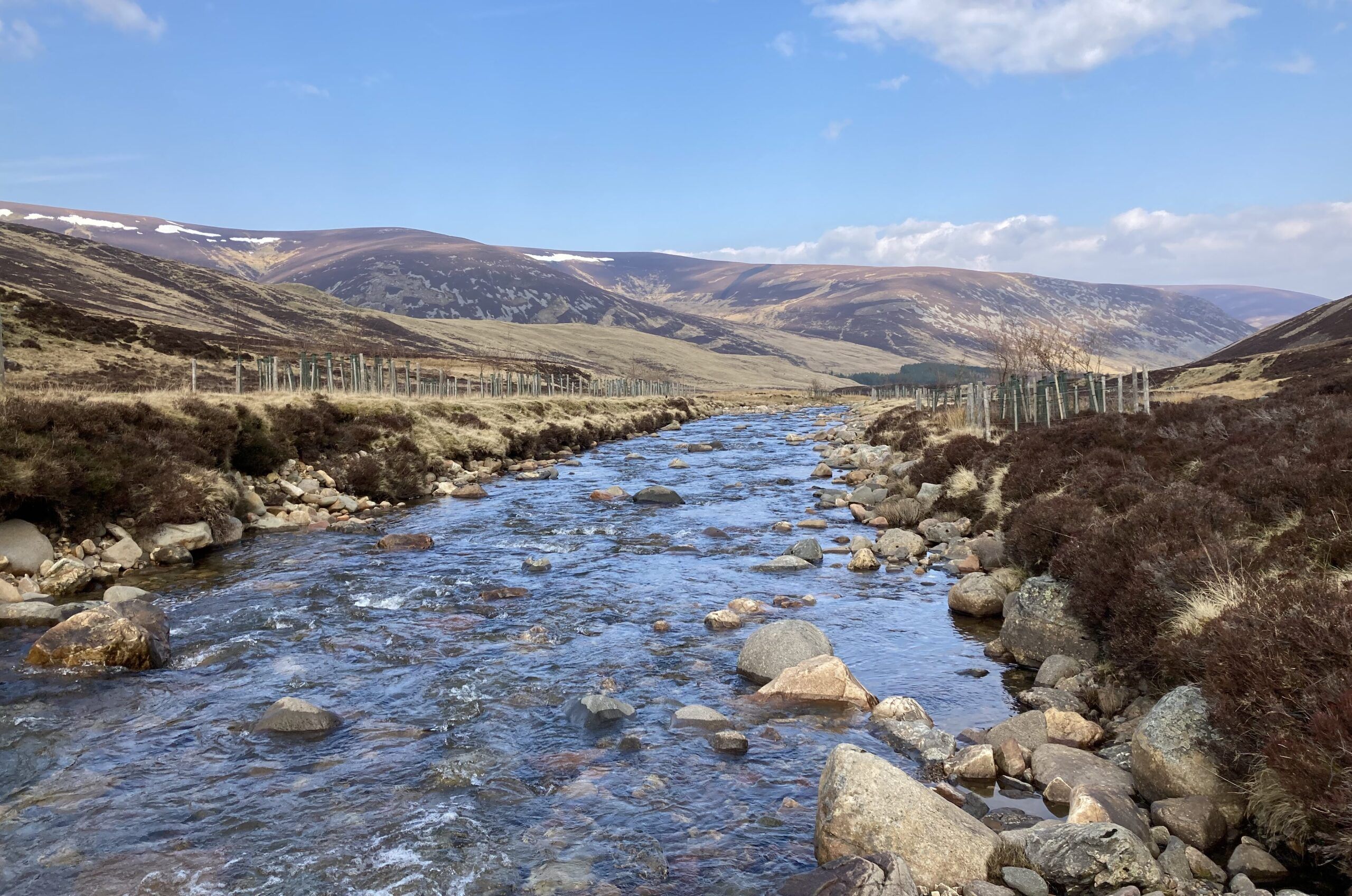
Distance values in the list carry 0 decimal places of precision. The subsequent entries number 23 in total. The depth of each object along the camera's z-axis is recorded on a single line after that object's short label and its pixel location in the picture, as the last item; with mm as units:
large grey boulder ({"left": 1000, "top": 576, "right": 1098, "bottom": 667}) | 11289
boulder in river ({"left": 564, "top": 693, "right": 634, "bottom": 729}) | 9914
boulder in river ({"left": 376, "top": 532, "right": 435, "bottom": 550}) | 19906
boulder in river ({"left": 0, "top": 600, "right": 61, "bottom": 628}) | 12695
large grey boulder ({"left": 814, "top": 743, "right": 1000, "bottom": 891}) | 6480
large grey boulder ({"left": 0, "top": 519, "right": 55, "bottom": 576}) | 15016
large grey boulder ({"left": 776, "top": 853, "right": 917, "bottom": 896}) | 5863
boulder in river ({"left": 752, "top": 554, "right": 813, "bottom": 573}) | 18281
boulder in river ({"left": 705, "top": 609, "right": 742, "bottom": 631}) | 13898
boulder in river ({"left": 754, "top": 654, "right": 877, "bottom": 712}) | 10641
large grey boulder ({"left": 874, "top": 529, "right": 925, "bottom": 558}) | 19016
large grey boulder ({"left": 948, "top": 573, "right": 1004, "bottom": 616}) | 14398
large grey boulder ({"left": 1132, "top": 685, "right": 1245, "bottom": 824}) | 6934
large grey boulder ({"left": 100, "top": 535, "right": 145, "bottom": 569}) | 16516
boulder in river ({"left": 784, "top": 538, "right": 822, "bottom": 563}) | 18953
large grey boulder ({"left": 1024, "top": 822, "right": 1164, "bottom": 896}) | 5977
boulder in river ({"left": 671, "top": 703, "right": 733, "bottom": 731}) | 9805
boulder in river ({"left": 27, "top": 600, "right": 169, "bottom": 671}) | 11094
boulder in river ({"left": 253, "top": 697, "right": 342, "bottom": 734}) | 9547
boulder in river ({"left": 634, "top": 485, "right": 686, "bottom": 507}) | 27938
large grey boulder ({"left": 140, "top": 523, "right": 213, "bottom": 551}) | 17547
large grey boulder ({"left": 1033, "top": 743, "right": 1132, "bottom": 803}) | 7684
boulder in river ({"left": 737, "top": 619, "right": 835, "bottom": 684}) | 11445
